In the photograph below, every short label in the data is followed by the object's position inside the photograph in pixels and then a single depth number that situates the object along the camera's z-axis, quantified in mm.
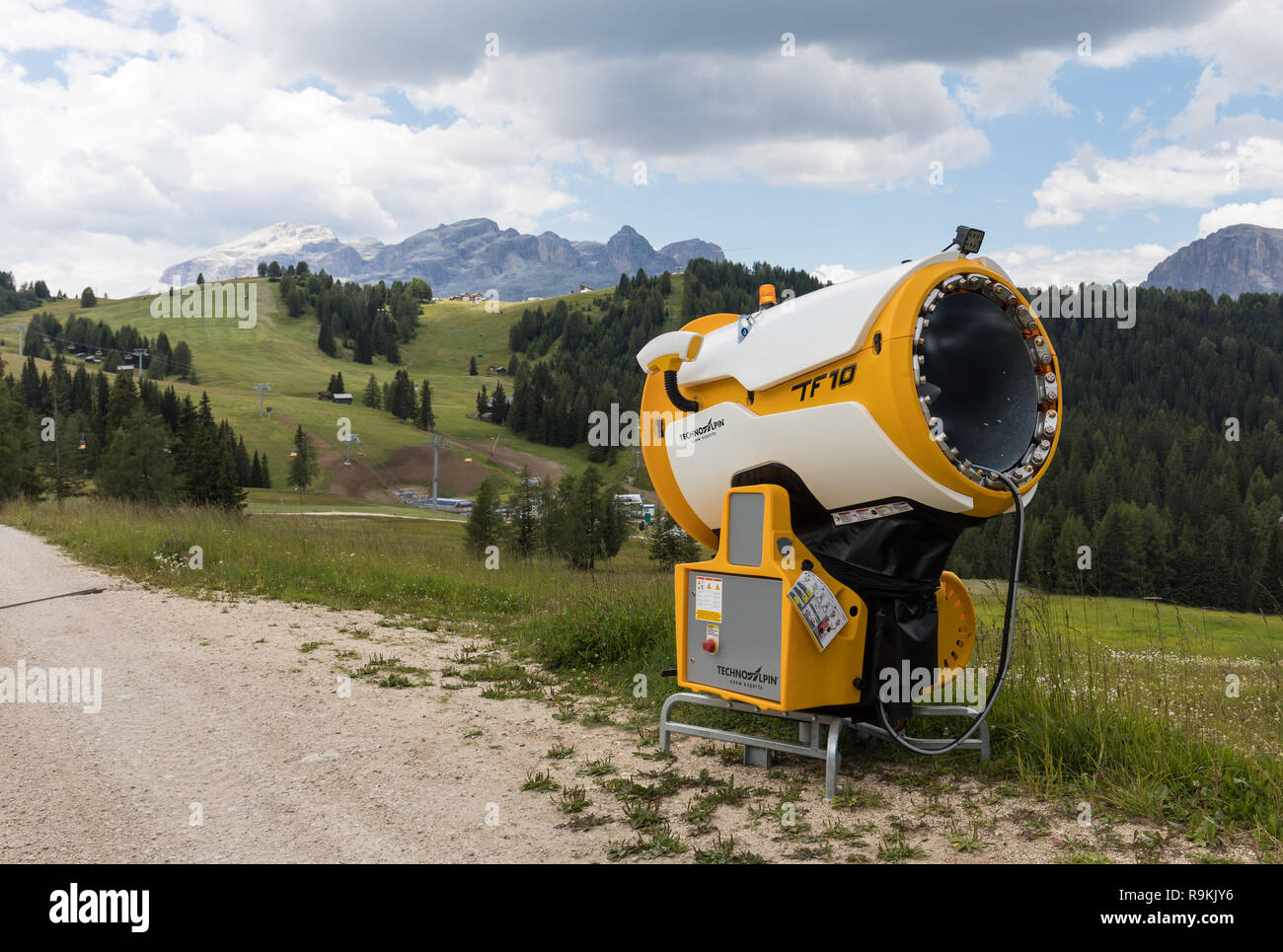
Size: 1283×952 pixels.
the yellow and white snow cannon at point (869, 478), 4426
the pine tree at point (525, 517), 59156
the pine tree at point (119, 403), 82375
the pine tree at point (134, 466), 46031
